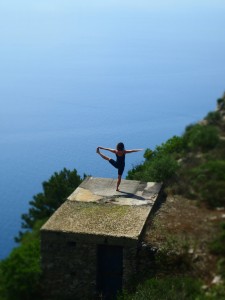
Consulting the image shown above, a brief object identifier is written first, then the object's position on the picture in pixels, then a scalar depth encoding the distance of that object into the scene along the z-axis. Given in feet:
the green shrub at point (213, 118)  84.94
